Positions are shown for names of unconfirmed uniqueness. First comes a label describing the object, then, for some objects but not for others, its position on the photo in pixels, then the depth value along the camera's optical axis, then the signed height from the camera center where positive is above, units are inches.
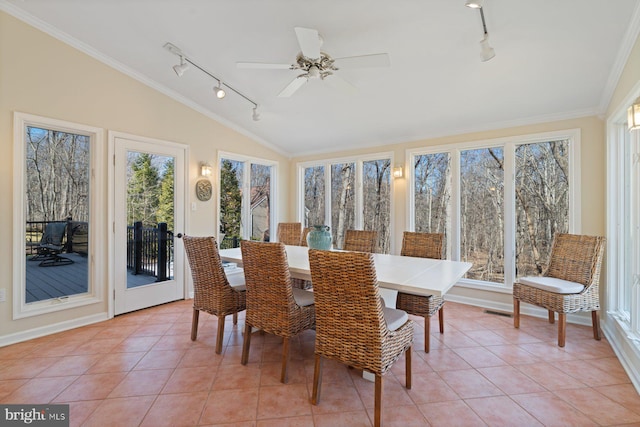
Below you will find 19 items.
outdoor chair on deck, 120.5 -13.4
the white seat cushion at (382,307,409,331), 74.2 -27.2
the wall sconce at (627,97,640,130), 80.5 +27.4
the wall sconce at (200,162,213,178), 168.7 +25.8
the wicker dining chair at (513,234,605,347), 106.1 -25.7
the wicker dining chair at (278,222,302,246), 169.2 -10.5
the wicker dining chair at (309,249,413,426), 64.4 -24.3
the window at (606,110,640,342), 108.1 -1.9
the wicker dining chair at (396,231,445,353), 103.9 -29.0
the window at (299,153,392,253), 184.2 +13.1
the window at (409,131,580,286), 134.9 +8.4
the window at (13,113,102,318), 112.3 -0.4
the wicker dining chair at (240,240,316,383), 83.0 -24.3
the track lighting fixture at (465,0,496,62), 82.1 +47.6
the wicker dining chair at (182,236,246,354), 100.8 -24.5
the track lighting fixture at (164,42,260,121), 117.1 +61.3
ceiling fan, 81.1 +47.4
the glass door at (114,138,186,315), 138.7 -4.3
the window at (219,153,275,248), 186.5 +10.5
